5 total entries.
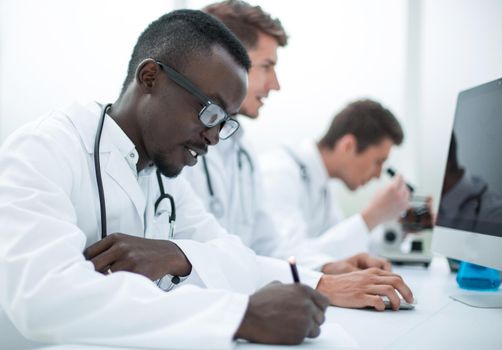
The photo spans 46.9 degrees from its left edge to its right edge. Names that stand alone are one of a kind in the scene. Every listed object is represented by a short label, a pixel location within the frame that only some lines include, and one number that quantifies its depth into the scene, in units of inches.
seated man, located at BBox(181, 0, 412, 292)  80.4
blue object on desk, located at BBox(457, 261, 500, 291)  63.6
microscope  95.8
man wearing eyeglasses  32.3
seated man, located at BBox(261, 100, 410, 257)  98.7
